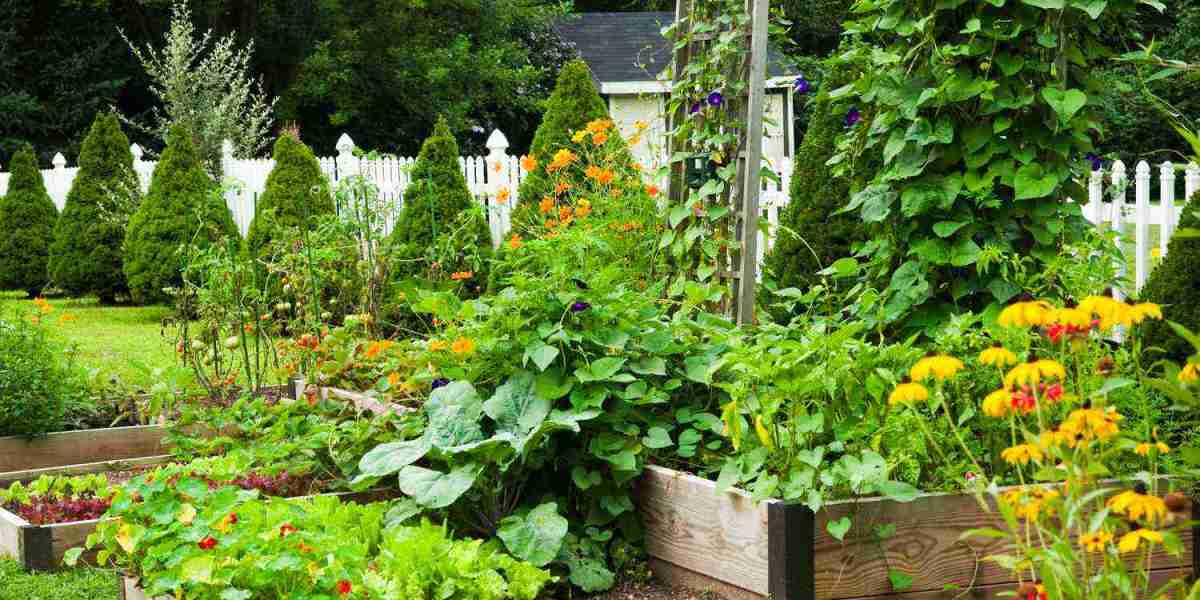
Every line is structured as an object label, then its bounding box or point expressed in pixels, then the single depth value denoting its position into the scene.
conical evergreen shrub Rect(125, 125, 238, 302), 11.30
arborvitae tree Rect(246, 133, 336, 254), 11.06
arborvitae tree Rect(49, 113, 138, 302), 12.81
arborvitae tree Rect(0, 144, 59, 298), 13.94
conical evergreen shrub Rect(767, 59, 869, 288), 6.57
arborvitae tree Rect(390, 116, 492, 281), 9.92
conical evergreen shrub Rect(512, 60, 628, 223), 9.59
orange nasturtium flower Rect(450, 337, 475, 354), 3.81
